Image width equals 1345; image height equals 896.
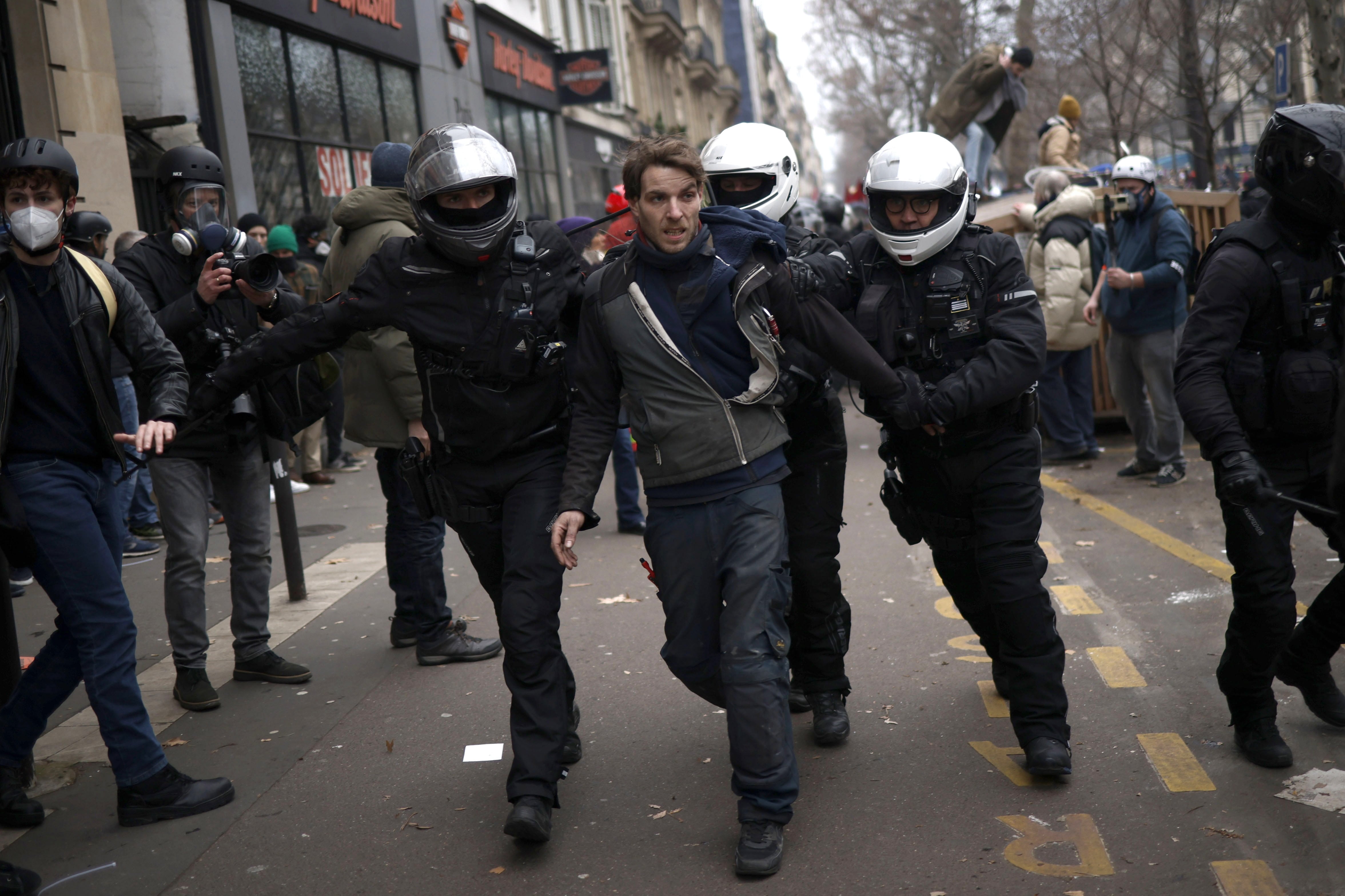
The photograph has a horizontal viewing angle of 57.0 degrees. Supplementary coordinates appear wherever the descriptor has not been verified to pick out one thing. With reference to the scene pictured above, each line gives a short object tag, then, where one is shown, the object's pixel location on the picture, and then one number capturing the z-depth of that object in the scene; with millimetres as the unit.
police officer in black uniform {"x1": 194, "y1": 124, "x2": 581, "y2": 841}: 3828
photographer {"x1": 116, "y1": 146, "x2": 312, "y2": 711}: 5008
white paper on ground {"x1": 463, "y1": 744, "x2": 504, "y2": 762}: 4422
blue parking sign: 10828
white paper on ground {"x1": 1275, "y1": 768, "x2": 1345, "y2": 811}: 3518
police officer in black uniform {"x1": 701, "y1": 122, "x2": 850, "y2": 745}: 4211
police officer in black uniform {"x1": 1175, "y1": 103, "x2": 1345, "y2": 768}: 3719
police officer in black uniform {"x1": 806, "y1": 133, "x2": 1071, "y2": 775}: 3852
